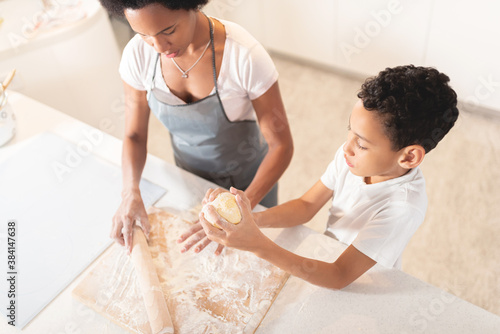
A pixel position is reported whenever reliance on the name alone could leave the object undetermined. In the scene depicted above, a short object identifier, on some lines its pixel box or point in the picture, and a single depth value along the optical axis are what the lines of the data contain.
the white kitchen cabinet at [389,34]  2.19
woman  1.08
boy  0.80
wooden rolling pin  0.87
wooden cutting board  0.90
